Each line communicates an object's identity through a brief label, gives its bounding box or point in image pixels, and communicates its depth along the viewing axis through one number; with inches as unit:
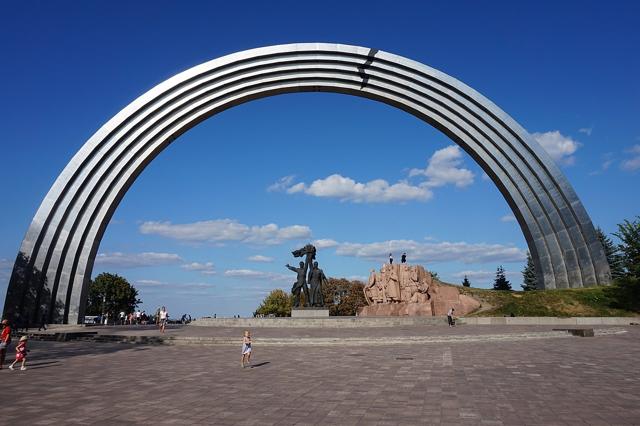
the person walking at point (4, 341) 456.8
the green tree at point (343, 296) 2608.8
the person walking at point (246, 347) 446.9
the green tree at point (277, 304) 3053.6
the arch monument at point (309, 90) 1300.4
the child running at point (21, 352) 446.9
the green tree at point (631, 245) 1208.2
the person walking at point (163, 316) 941.9
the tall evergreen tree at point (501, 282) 2588.6
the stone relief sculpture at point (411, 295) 1189.1
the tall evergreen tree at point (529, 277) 2234.3
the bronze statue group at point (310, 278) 1141.1
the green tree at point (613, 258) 1776.6
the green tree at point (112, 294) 2573.8
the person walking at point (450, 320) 1005.2
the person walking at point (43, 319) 1222.4
